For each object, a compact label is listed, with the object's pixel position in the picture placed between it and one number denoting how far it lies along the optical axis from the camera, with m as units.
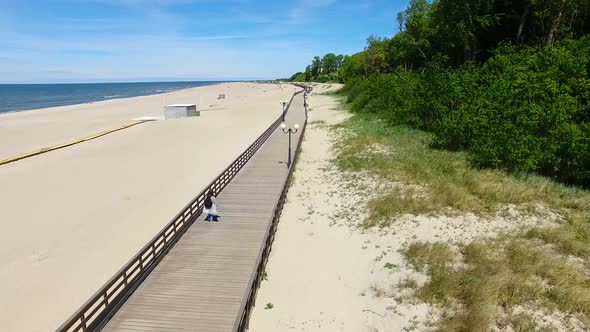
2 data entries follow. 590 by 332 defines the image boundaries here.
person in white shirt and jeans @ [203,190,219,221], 14.09
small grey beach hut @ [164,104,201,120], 49.44
